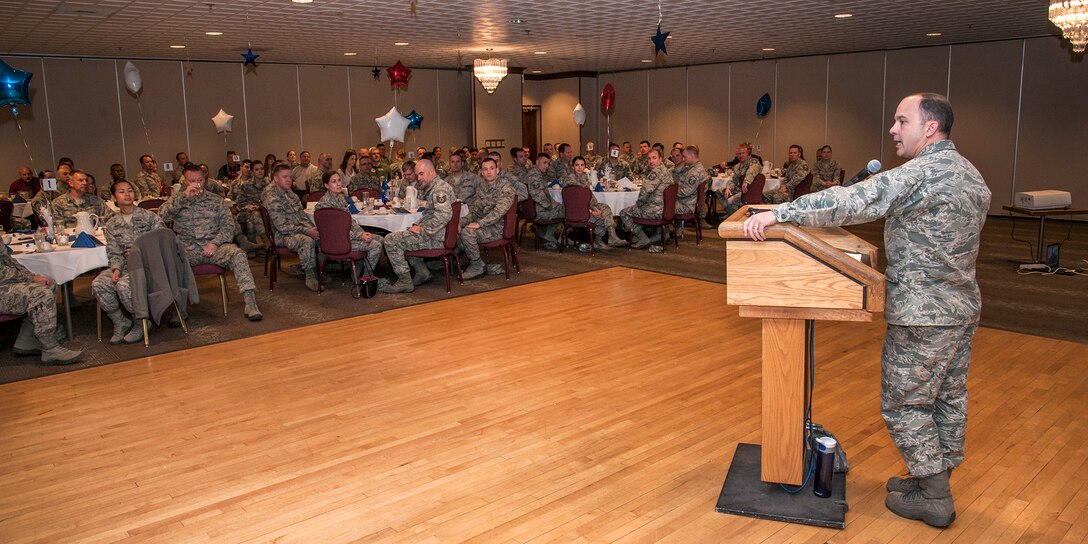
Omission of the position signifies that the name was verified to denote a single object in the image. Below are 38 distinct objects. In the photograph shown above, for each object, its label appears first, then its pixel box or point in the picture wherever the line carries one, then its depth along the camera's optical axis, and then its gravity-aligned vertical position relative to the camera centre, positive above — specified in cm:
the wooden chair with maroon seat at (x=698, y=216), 1122 -71
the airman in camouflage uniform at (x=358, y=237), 834 -69
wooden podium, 290 -46
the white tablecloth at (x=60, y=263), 663 -73
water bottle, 337 -129
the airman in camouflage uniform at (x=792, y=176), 1266 -21
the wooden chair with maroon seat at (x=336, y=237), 788 -66
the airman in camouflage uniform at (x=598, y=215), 1082 -66
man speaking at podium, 295 -36
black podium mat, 335 -145
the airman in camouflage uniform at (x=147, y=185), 1214 -17
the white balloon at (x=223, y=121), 1509 +96
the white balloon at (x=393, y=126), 1220 +67
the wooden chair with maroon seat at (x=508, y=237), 890 -77
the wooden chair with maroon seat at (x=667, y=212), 1060 -63
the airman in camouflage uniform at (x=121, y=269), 665 -80
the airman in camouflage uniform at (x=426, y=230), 830 -63
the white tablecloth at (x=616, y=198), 1110 -44
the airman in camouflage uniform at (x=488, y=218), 891 -55
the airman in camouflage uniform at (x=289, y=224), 859 -56
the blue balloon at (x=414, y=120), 1675 +103
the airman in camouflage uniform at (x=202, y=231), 742 -55
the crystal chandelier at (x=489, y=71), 1333 +161
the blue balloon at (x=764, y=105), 1752 +127
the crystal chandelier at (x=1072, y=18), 654 +116
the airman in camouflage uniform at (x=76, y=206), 824 -33
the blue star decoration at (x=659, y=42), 901 +139
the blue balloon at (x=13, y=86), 767 +86
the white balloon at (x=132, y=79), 1167 +138
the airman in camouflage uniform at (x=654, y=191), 1056 -34
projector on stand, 884 -45
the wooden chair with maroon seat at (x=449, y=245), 837 -80
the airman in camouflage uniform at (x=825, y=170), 1364 -13
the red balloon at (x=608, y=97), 1750 +152
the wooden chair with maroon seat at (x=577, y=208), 1019 -53
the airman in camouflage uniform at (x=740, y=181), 1293 -28
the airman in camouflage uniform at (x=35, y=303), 588 -94
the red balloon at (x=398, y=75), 1130 +134
